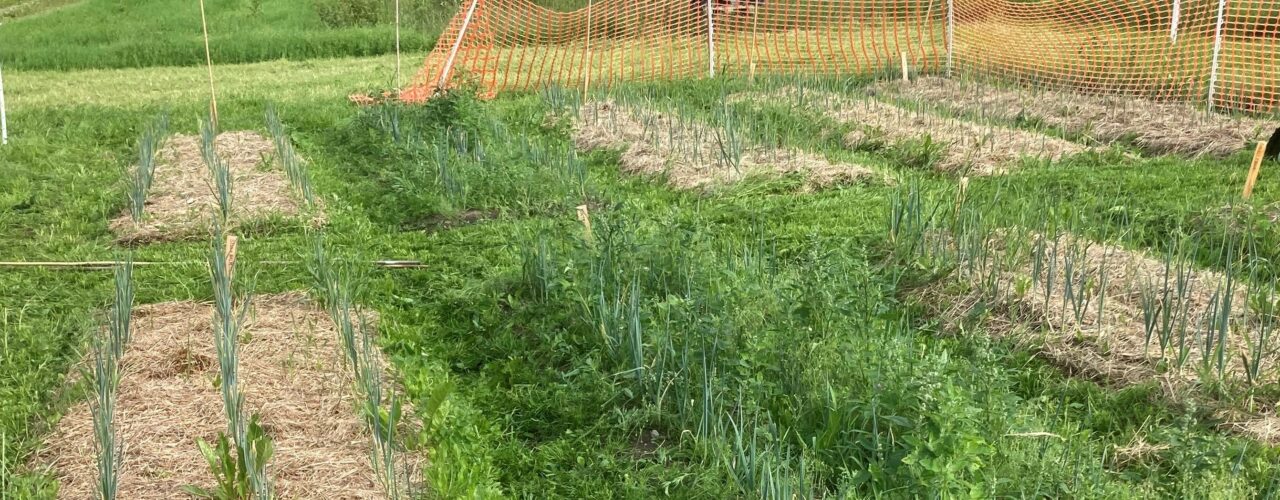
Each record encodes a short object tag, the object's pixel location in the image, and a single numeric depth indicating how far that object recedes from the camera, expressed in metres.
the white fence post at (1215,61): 8.70
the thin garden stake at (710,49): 11.25
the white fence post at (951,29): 10.84
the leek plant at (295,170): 6.50
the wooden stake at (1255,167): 5.24
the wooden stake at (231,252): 4.27
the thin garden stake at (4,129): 8.30
